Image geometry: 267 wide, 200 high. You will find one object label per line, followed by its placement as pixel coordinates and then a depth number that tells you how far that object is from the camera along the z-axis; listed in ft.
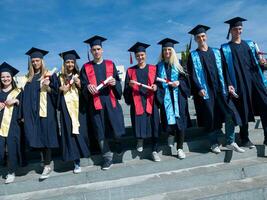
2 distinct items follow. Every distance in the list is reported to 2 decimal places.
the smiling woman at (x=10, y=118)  15.44
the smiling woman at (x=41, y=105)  15.51
